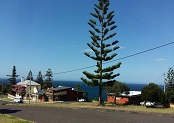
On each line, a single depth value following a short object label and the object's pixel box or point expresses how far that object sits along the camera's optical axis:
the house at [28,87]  55.23
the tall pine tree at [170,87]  36.34
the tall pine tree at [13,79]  77.60
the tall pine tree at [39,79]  89.71
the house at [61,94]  44.61
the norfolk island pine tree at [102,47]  25.22
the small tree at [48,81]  73.91
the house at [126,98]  42.29
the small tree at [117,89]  39.16
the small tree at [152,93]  32.06
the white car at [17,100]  43.22
